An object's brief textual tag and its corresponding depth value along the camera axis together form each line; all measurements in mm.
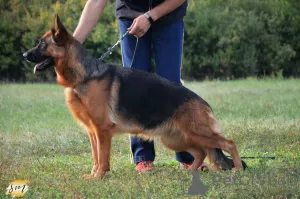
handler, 7340
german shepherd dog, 6723
